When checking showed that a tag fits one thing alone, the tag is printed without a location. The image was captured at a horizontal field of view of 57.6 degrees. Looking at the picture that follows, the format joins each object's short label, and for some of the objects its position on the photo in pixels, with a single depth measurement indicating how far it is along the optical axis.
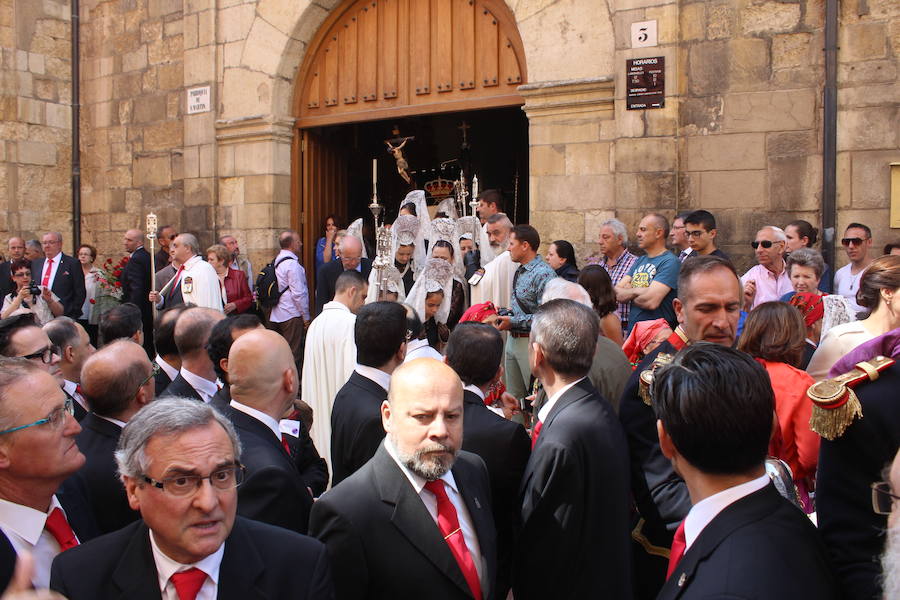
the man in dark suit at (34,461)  2.30
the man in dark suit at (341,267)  8.32
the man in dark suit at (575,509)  2.78
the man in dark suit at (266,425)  2.55
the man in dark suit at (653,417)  2.97
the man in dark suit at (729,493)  1.68
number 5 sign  7.50
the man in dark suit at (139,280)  9.37
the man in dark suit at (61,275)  9.89
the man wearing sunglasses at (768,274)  6.28
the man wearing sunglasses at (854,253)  6.44
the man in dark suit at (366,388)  3.46
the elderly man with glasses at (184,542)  1.94
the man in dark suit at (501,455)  3.02
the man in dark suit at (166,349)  4.48
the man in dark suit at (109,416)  2.76
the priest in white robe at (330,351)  5.42
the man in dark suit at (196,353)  4.12
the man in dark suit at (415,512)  2.26
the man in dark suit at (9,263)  10.45
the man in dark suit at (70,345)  4.24
